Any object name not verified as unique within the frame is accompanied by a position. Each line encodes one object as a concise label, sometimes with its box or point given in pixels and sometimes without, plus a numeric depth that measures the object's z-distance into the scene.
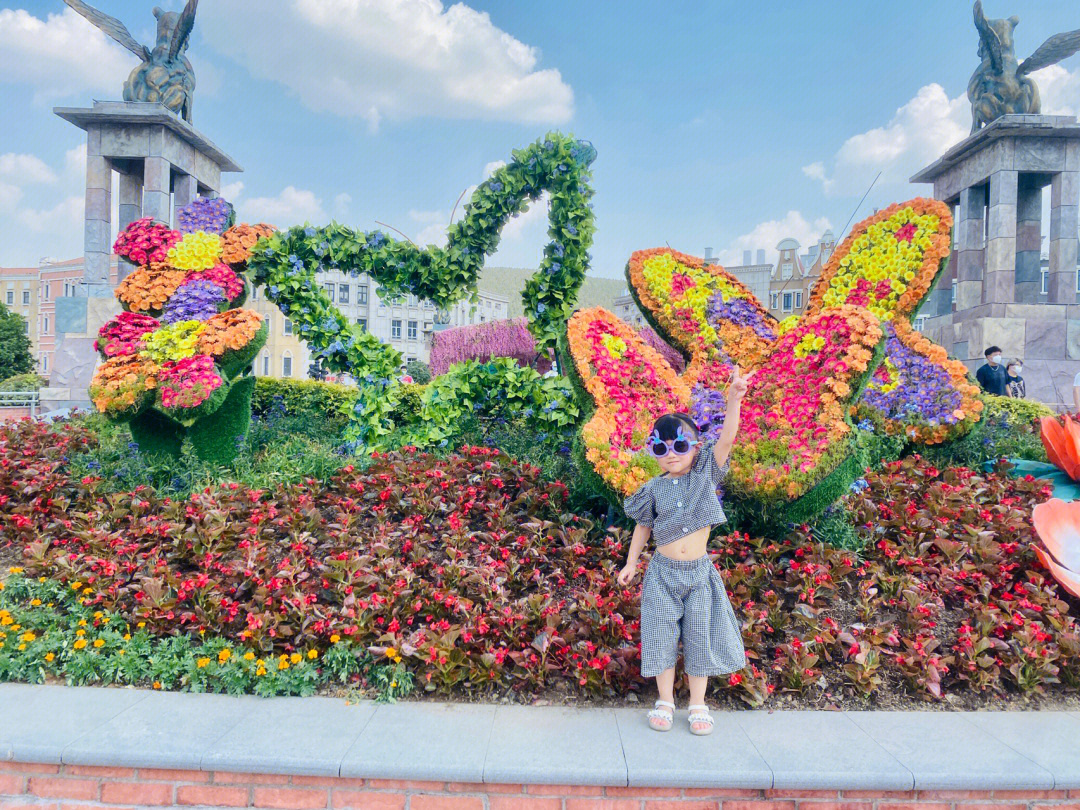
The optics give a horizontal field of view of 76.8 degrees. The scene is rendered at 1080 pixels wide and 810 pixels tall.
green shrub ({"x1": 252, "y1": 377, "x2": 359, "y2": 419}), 10.45
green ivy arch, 6.18
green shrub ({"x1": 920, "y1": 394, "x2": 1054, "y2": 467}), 6.28
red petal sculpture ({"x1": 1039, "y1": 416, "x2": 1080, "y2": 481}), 4.96
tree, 28.66
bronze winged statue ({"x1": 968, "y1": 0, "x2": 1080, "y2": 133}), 13.99
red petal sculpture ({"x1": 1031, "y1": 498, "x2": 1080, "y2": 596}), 3.87
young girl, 2.93
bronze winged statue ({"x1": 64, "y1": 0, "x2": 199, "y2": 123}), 14.41
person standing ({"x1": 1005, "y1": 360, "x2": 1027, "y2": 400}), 9.88
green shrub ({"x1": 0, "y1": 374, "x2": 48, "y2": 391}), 18.71
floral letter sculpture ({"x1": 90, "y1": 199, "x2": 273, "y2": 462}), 5.37
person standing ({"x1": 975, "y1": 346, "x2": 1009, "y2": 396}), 9.35
